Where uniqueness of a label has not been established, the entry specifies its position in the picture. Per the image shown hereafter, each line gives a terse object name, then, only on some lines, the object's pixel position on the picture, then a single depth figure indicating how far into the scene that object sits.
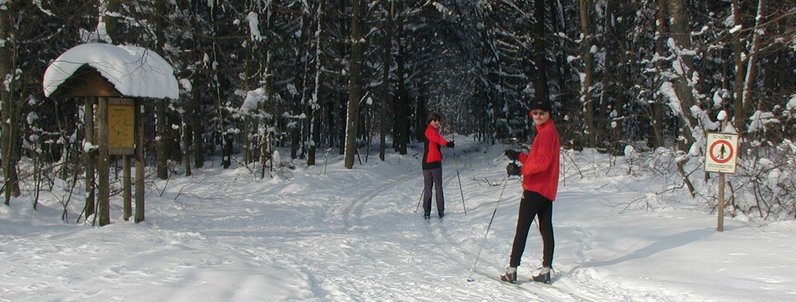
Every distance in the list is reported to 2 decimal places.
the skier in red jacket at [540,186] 5.70
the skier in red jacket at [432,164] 10.21
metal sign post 7.06
